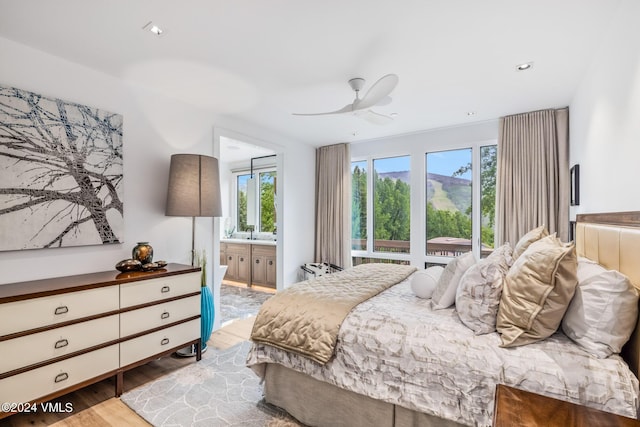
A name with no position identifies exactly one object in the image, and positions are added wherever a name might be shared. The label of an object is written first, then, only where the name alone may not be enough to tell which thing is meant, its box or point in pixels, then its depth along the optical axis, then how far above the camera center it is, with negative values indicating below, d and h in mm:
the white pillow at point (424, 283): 2168 -459
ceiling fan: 2299 +976
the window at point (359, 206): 5168 +195
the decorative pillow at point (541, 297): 1426 -367
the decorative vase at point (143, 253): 2662 -310
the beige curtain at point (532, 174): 3459 +507
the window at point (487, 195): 4051 +299
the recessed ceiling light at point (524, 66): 2471 +1230
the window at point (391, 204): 4723 +211
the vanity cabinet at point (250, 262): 5539 -850
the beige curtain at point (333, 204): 5082 +221
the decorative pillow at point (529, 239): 2301 -160
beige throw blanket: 1845 -626
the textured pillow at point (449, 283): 1936 -415
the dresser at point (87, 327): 1821 -765
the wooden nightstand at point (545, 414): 916 -606
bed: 1288 -710
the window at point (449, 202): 4266 +224
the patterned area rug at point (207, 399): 2020 -1314
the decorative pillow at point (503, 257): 1737 -240
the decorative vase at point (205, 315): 3041 -971
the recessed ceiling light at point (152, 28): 1980 +1229
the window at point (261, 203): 6332 +294
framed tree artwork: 2172 +339
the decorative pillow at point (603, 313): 1304 -410
